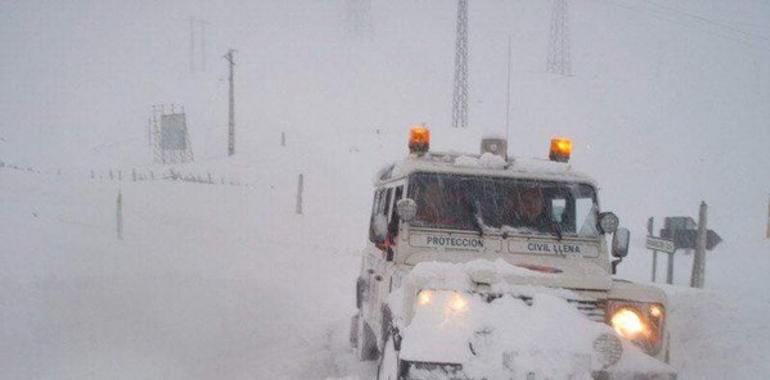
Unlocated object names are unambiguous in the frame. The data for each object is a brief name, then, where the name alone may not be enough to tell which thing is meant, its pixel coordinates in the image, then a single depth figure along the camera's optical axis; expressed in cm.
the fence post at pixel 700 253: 1065
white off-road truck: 418
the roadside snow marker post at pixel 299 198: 2200
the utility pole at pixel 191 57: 7143
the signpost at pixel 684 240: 1078
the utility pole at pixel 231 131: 3284
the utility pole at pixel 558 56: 5288
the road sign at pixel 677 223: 1317
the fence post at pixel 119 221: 1409
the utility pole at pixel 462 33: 1839
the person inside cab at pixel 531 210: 583
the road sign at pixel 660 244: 1100
